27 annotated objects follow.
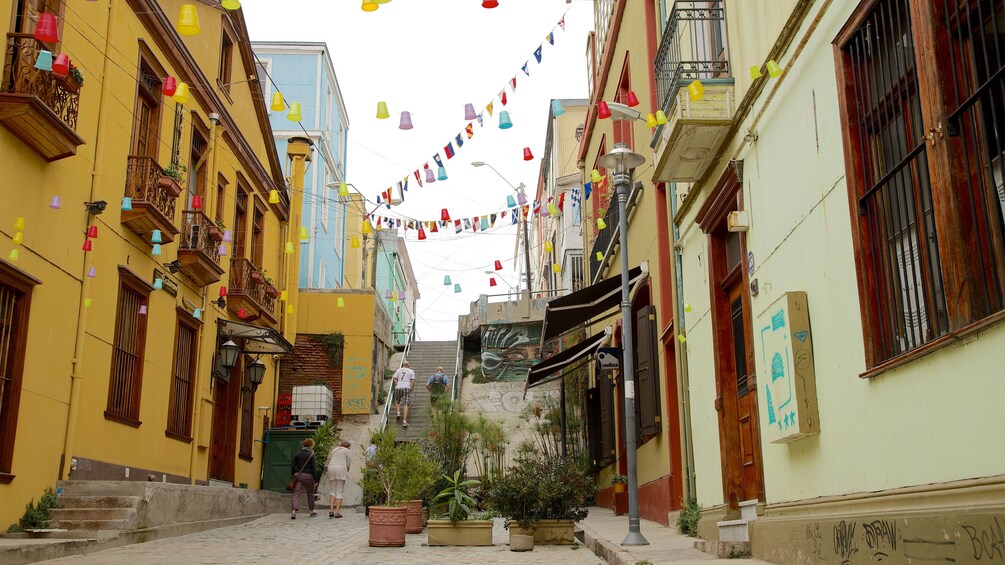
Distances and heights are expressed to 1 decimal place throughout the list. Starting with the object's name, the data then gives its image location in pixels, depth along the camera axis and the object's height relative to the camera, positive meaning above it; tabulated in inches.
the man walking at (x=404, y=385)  926.4 +109.2
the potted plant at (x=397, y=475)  467.8 +9.7
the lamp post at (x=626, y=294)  395.2 +88.4
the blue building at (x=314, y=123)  1226.6 +508.2
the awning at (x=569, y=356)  658.8 +97.3
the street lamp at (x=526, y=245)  960.5 +353.1
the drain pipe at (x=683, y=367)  441.7 +61.0
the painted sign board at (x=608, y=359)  532.4 +77.5
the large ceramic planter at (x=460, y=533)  438.0 -18.5
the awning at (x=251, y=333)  686.5 +120.8
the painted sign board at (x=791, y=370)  262.7 +35.3
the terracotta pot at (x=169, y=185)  527.8 +176.5
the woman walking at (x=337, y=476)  673.0 +13.3
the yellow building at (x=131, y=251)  394.9 +137.3
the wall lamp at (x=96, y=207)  457.7 +142.3
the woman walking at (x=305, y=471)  667.8 +17.2
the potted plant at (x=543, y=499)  430.6 -2.6
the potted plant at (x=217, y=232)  617.9 +175.4
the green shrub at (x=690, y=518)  414.6 -11.7
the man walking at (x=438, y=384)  992.2 +117.2
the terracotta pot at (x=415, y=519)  519.9 -14.3
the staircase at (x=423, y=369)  946.1 +163.2
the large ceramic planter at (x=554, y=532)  443.5 -18.6
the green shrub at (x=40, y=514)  396.2 -7.5
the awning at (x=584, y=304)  550.8 +114.5
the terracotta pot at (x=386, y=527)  431.2 -15.2
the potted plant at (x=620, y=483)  622.2 +6.4
